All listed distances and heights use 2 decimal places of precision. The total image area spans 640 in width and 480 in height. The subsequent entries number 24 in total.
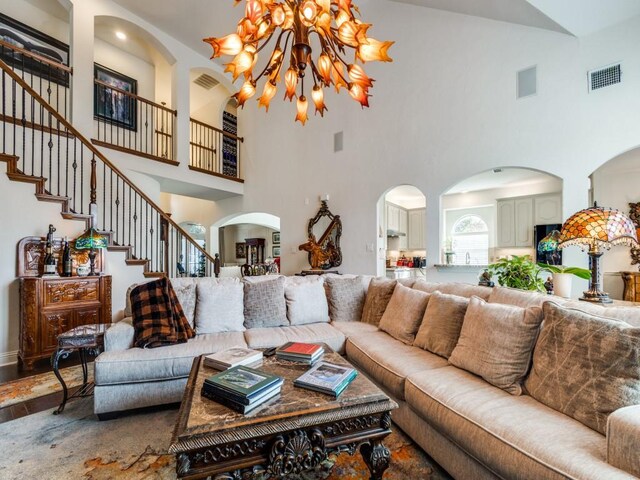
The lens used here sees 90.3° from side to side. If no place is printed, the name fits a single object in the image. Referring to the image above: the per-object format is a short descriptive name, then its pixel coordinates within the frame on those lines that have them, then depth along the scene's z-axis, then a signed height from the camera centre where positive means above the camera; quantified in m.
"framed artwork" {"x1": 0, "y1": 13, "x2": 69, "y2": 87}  5.04 +3.31
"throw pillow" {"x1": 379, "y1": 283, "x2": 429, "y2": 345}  2.49 -0.59
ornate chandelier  2.14 +1.44
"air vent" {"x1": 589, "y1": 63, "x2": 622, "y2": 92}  3.34 +1.76
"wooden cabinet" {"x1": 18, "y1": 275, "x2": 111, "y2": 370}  3.22 -0.70
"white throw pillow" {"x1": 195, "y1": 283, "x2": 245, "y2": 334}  2.77 -0.59
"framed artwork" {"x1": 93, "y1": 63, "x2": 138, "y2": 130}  6.14 +2.84
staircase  3.79 +1.03
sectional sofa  1.20 -0.73
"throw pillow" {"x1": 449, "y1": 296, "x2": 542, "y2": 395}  1.62 -0.56
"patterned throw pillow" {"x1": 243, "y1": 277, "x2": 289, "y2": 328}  2.96 -0.59
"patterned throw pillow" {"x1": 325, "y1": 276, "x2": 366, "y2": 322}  3.27 -0.59
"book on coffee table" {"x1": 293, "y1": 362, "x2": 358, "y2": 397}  1.47 -0.67
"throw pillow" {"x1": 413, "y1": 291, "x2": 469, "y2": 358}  2.12 -0.57
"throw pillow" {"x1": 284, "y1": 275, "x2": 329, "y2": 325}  3.11 -0.59
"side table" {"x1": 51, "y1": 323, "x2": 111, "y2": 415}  2.22 -0.70
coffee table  1.20 -0.77
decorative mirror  5.57 -0.01
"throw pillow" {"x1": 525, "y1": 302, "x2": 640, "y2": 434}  1.23 -0.53
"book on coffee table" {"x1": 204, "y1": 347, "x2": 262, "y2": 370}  1.76 -0.66
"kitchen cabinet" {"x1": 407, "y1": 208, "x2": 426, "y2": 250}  7.89 +0.30
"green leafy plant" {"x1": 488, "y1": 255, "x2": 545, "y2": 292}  2.42 -0.25
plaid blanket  2.36 -0.57
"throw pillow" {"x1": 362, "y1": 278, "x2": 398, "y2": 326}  3.09 -0.58
